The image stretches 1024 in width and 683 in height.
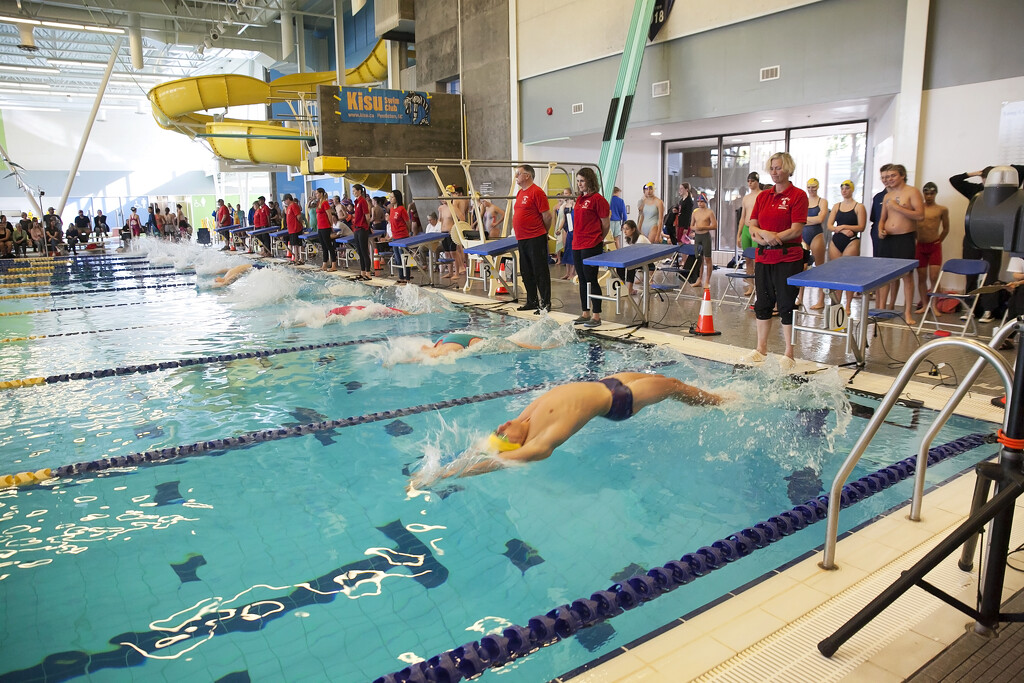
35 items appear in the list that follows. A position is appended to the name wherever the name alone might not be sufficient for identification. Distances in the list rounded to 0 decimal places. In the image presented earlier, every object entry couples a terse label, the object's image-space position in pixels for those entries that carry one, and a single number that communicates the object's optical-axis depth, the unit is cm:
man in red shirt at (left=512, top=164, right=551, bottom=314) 737
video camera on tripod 150
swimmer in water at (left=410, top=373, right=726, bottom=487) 310
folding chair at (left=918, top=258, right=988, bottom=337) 545
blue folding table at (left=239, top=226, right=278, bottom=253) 1728
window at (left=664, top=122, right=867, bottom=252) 1045
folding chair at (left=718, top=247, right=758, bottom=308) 728
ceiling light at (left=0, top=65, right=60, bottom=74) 2621
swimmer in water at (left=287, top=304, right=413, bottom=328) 764
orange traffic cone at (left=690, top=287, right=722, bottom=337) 612
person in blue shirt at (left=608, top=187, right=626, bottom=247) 1086
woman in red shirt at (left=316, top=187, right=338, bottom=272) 1335
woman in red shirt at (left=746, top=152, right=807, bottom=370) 464
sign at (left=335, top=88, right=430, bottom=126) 1345
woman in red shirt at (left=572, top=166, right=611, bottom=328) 673
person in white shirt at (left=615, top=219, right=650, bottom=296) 877
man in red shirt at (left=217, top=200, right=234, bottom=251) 2512
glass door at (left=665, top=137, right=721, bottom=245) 1225
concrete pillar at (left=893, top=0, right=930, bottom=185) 685
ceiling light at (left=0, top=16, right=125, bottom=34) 1664
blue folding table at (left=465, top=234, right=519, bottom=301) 809
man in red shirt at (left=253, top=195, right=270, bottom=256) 1841
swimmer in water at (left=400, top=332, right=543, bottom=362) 557
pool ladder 161
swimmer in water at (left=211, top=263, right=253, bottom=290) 1153
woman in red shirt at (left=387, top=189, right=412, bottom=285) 1152
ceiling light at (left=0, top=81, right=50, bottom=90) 3030
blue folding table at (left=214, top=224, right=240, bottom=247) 2048
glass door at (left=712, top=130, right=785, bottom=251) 1143
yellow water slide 1789
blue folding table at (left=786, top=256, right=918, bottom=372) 396
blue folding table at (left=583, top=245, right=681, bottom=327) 598
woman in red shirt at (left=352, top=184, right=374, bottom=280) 1191
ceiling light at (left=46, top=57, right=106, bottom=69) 2545
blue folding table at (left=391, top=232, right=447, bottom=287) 1001
